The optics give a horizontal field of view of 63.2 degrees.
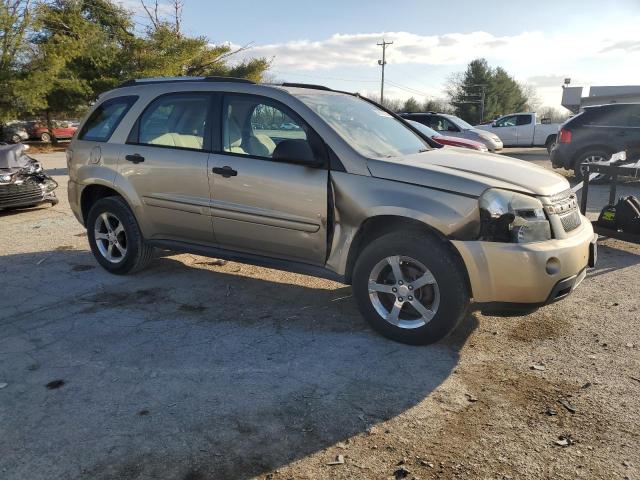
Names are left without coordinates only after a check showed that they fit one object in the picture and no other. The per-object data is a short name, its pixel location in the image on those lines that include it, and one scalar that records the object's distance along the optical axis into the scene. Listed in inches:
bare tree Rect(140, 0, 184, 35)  1153.4
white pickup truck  921.5
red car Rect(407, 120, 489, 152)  474.0
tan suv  132.4
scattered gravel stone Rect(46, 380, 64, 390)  125.0
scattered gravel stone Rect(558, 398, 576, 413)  114.3
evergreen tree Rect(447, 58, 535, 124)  2393.0
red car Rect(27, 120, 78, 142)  1160.8
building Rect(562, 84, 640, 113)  1228.5
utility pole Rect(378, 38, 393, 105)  2432.2
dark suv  435.8
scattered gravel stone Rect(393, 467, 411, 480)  93.7
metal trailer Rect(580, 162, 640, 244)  231.6
